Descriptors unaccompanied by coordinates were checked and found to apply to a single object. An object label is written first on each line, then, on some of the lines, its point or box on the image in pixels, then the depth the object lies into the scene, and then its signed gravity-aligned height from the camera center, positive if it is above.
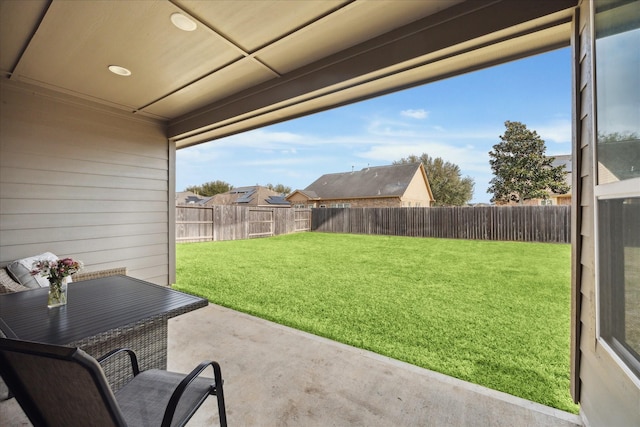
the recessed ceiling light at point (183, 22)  1.89 +1.32
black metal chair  0.73 -0.49
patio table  1.27 -0.53
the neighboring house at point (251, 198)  29.84 +1.64
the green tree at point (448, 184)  27.12 +2.61
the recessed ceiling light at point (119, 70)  2.61 +1.35
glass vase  1.57 -0.45
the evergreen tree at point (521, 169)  15.53 +2.41
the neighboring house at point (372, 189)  18.58 +1.65
